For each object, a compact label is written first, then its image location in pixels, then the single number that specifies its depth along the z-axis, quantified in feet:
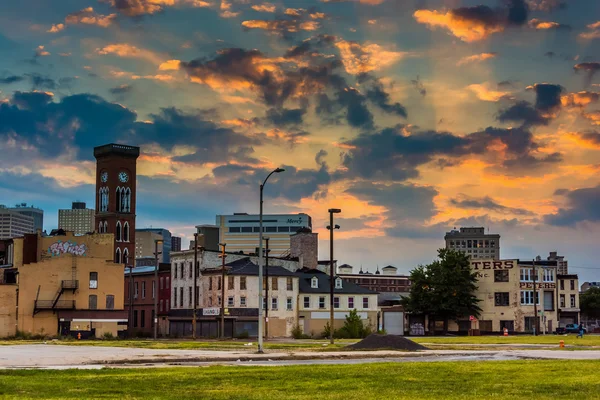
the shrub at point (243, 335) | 344.28
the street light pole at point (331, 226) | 239.30
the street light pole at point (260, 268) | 171.42
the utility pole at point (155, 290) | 293.68
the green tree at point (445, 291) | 418.10
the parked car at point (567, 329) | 427.12
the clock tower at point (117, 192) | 620.08
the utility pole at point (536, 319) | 403.11
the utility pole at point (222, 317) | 328.49
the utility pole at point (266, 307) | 332.45
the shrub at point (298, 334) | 348.79
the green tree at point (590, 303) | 575.38
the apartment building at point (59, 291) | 331.65
